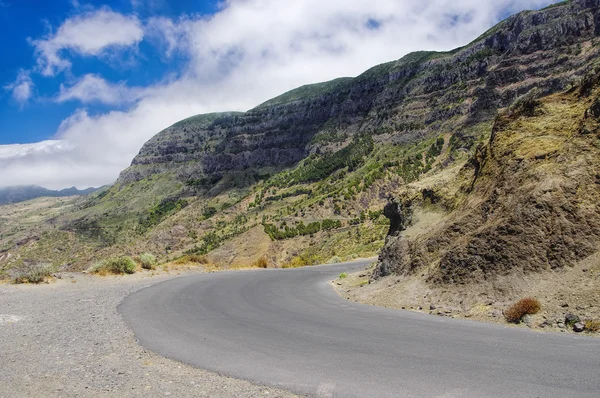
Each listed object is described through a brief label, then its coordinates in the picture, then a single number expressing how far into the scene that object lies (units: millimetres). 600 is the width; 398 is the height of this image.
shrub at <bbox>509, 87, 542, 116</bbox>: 15430
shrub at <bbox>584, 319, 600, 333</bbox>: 7754
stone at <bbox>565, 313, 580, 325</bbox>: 8258
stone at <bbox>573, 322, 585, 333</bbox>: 7891
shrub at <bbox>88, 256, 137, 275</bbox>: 24345
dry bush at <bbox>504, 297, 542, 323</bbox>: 9164
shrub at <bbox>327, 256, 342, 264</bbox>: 41603
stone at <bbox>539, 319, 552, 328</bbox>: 8509
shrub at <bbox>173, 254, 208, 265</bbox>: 33072
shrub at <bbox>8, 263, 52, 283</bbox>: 19175
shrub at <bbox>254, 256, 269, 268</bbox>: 40344
